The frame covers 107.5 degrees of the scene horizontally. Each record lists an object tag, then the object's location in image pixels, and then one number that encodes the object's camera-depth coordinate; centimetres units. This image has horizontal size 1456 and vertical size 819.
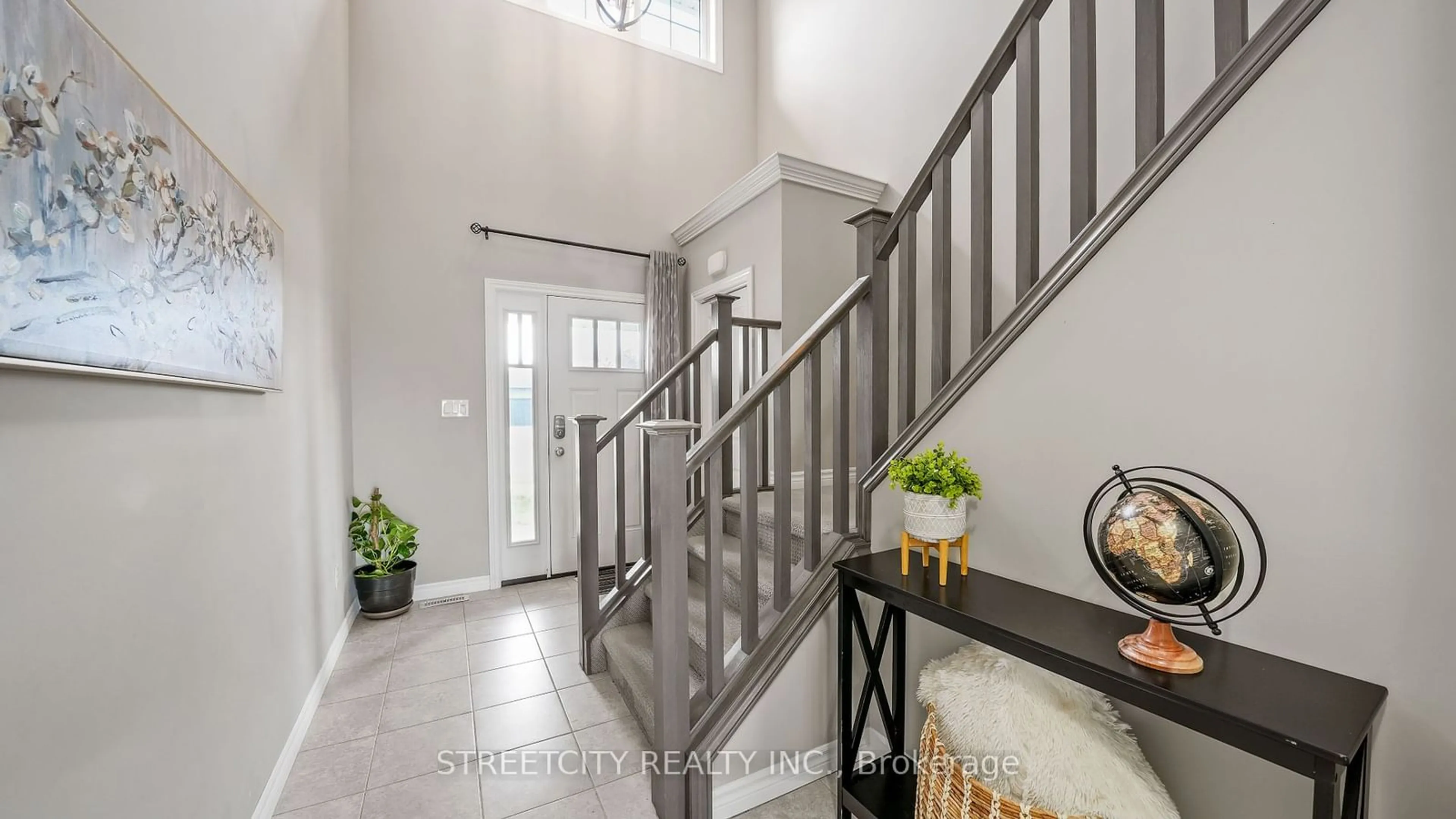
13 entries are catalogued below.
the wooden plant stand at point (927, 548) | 147
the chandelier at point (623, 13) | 336
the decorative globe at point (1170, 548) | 94
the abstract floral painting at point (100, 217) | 79
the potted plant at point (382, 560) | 315
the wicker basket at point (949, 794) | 111
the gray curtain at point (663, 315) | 402
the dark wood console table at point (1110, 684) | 81
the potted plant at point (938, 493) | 144
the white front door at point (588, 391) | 395
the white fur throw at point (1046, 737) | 108
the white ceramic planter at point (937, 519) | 144
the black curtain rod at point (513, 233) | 368
